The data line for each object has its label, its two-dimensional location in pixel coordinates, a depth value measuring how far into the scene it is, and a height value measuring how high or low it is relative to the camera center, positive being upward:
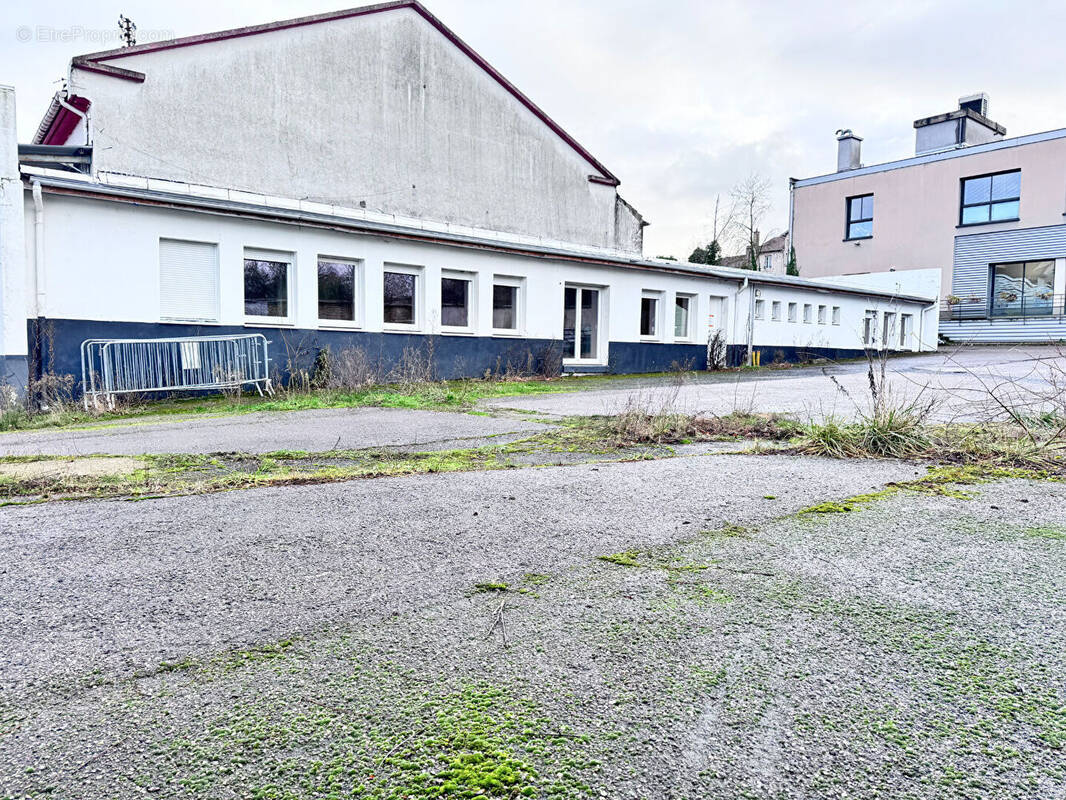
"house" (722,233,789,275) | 57.06 +8.42
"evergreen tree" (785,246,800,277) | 36.41 +4.52
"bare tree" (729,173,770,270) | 46.00 +9.29
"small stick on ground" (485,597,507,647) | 2.19 -0.87
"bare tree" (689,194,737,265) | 46.22 +7.43
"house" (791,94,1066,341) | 33.22 +7.06
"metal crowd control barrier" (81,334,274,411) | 11.75 -0.34
